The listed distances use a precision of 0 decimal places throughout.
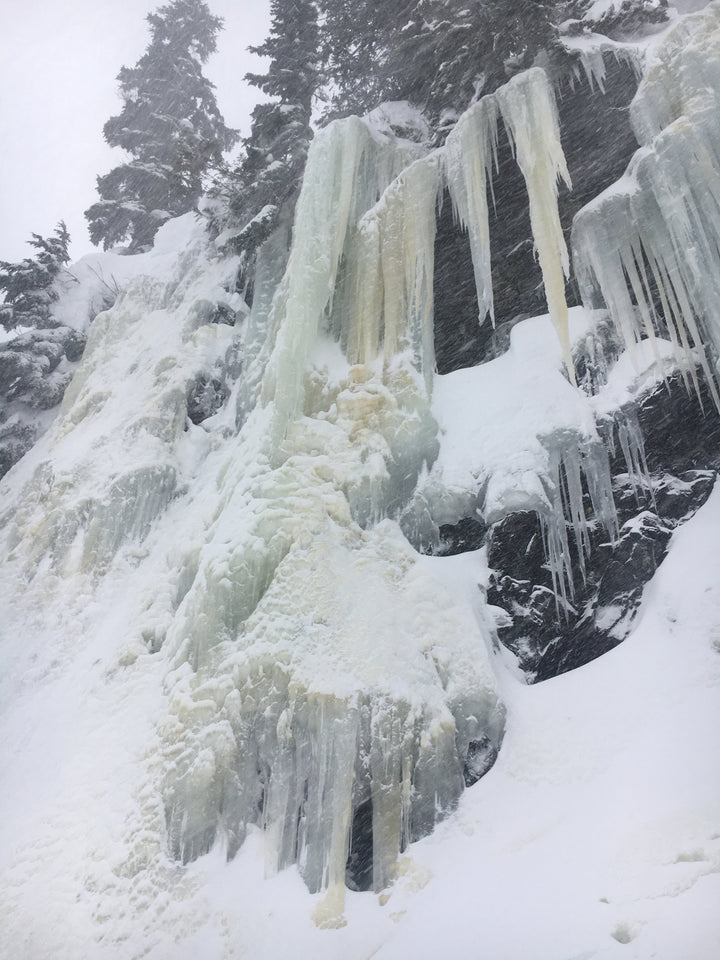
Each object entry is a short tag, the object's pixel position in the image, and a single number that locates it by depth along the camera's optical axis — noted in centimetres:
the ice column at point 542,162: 739
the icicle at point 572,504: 713
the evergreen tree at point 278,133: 1118
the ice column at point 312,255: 839
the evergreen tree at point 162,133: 1264
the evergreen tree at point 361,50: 1088
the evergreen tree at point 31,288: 1416
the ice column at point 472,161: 843
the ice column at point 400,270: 852
